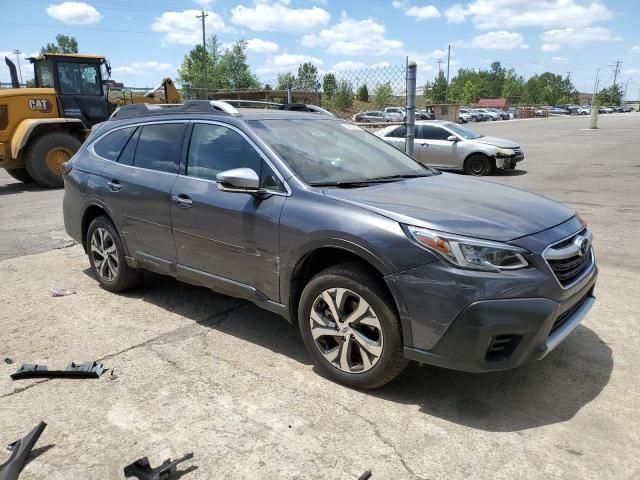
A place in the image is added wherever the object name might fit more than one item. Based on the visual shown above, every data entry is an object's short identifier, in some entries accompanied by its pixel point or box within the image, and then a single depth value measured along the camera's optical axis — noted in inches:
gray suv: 111.9
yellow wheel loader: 461.4
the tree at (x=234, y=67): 2657.5
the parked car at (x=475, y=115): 2451.4
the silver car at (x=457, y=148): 544.4
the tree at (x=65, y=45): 3789.4
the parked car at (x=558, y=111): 3748.0
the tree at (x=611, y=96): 5669.3
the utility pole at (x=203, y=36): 2122.9
